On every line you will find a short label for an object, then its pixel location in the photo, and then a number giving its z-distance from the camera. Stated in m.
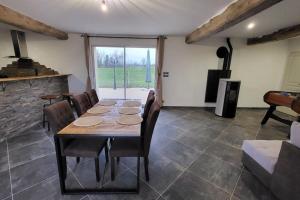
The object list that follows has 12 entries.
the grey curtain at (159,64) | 4.43
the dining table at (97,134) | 1.50
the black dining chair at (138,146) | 1.64
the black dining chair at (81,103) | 2.28
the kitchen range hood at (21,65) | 3.62
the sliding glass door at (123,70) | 4.73
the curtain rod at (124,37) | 4.39
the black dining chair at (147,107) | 2.23
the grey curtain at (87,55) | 4.32
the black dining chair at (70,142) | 1.66
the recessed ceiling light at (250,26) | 3.13
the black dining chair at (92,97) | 2.75
